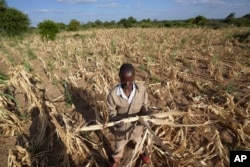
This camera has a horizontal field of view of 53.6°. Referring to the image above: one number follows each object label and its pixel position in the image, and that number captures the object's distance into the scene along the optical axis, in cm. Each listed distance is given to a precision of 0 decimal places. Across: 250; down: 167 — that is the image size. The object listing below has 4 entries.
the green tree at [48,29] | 1747
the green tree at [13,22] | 2361
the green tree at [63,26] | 4056
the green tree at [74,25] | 3662
